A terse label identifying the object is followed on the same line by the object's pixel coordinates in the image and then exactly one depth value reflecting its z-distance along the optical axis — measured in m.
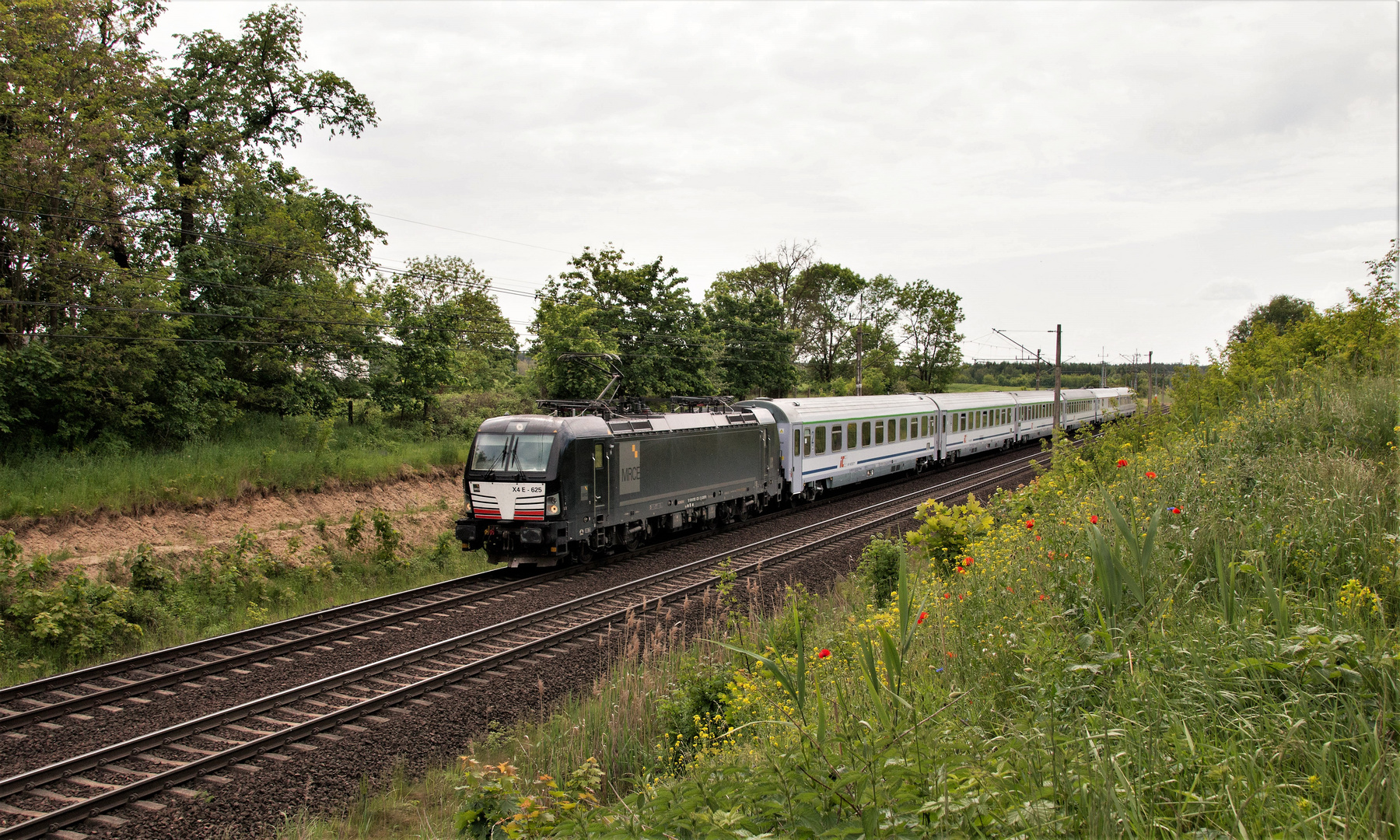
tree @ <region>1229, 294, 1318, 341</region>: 52.84
